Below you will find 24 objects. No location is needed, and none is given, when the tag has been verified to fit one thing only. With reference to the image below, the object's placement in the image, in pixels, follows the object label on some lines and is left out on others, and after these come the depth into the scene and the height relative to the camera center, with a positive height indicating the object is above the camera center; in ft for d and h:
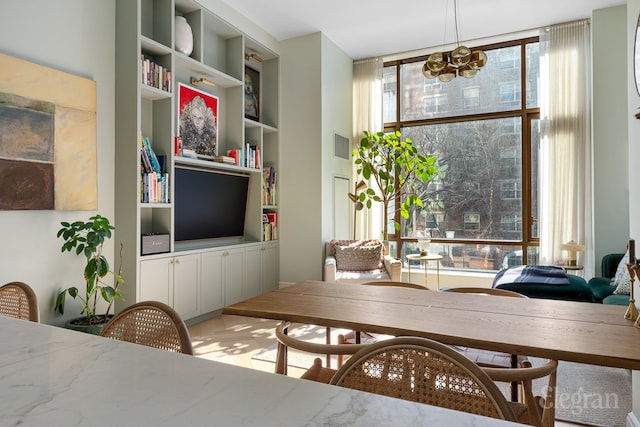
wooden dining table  4.52 -1.43
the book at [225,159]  14.96 +1.89
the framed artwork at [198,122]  13.98 +3.13
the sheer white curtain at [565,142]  16.33 +2.75
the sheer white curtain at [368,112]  19.86 +4.76
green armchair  10.62 -2.19
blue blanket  12.66 -2.03
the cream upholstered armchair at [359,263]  15.44 -1.94
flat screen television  13.94 +0.33
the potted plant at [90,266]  10.06 -1.30
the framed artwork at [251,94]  17.34 +4.96
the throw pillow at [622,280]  11.21 -1.90
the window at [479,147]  17.87 +2.88
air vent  18.86 +3.01
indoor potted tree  17.89 +1.96
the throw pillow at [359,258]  16.43 -1.77
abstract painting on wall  9.51 +1.80
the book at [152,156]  12.36 +1.67
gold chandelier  11.16 +4.01
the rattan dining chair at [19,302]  4.90 -1.06
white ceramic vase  13.48 +5.65
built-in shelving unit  11.89 +2.46
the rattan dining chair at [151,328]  3.84 -1.09
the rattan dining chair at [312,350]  4.63 -1.53
